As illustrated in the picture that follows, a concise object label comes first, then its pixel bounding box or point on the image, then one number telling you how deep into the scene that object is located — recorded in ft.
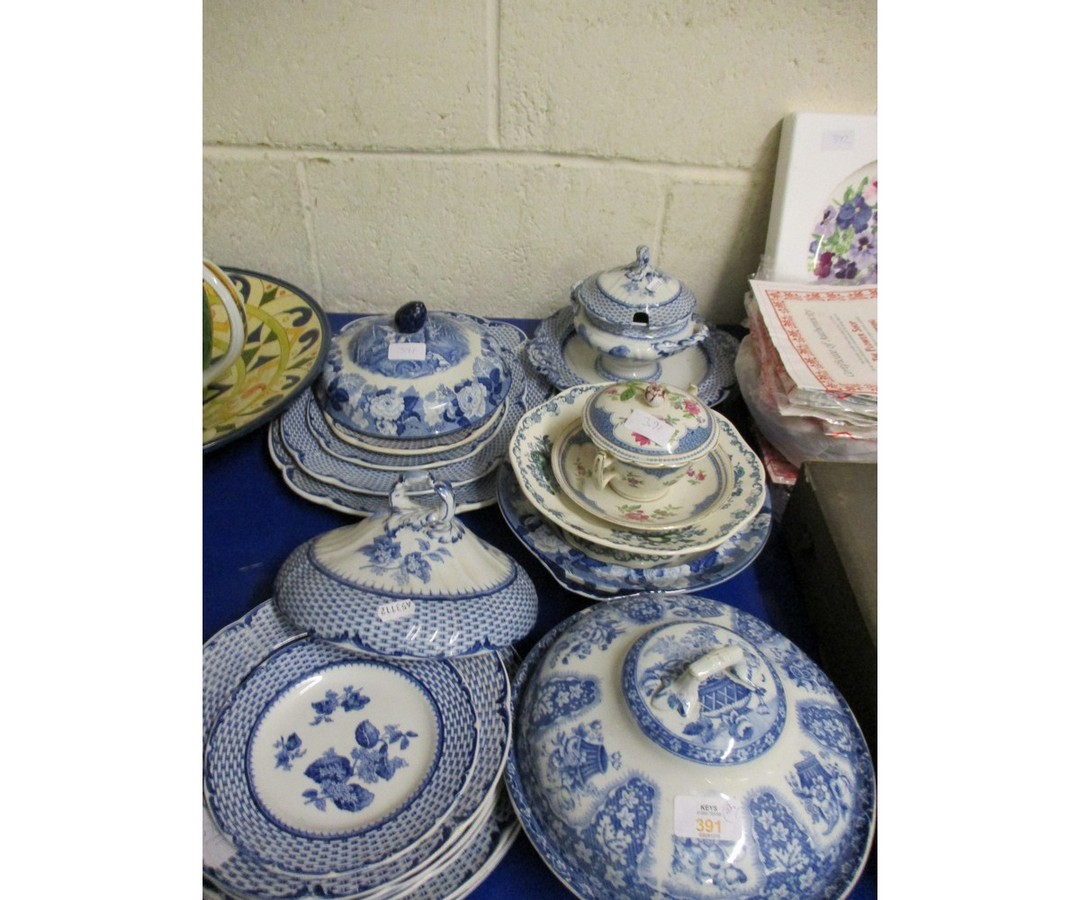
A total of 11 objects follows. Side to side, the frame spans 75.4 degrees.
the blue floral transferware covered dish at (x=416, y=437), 3.04
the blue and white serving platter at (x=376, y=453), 3.03
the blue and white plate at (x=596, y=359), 3.55
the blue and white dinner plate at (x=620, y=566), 2.58
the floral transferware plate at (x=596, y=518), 2.53
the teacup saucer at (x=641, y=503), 2.65
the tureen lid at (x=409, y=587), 2.18
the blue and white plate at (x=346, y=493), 2.91
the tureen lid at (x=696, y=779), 1.80
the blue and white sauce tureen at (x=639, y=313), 3.26
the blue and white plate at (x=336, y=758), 2.03
